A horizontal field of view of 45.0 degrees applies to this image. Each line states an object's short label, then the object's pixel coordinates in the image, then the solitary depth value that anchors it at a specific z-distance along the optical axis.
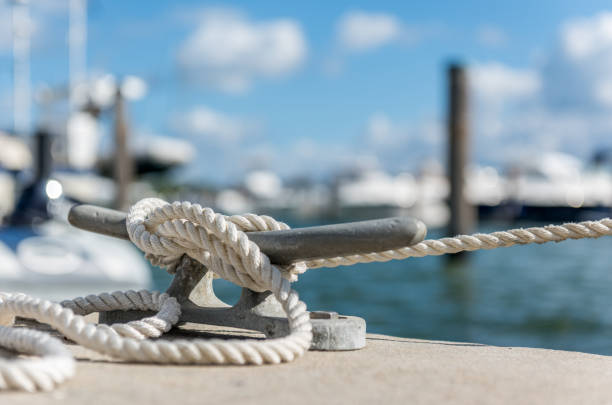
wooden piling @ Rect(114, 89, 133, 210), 17.83
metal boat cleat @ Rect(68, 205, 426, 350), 1.83
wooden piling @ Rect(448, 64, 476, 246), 12.51
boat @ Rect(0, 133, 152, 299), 7.87
